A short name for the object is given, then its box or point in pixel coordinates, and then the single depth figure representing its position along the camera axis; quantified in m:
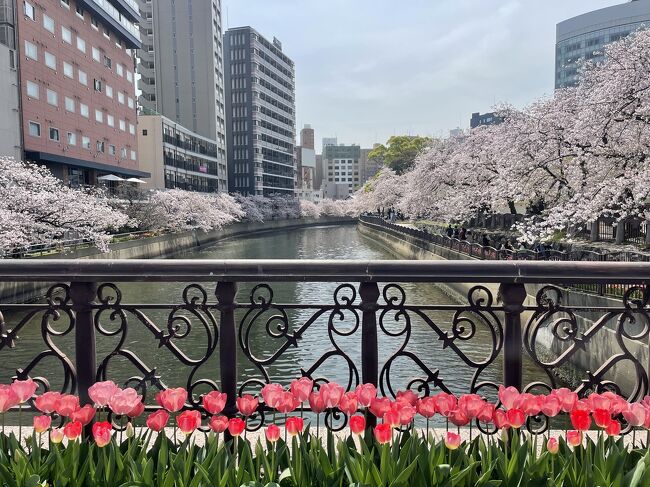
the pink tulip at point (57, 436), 2.44
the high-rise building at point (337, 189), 189.50
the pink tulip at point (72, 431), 2.38
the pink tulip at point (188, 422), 2.45
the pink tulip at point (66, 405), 2.61
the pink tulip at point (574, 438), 2.40
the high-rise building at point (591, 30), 102.62
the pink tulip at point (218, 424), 2.49
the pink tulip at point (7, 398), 2.63
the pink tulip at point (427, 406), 2.55
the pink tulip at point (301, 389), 2.67
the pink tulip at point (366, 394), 2.64
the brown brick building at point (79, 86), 38.91
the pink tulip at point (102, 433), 2.33
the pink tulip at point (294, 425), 2.42
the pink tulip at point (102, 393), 2.59
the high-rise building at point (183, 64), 91.62
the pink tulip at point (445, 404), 2.55
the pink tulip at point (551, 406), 2.54
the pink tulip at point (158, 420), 2.49
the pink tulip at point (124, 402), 2.57
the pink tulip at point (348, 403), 2.58
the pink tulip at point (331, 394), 2.61
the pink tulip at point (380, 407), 2.57
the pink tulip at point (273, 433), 2.41
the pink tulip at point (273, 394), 2.63
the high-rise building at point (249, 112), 110.56
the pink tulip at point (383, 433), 2.26
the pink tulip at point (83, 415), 2.55
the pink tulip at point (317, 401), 2.62
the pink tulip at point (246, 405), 2.64
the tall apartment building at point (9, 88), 35.31
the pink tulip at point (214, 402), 2.61
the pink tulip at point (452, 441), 2.29
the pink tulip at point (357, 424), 2.33
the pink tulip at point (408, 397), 2.64
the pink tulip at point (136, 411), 2.63
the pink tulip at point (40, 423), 2.47
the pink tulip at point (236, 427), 2.44
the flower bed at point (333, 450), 2.24
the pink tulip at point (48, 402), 2.65
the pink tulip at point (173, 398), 2.64
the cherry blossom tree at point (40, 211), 24.98
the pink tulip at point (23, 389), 2.67
